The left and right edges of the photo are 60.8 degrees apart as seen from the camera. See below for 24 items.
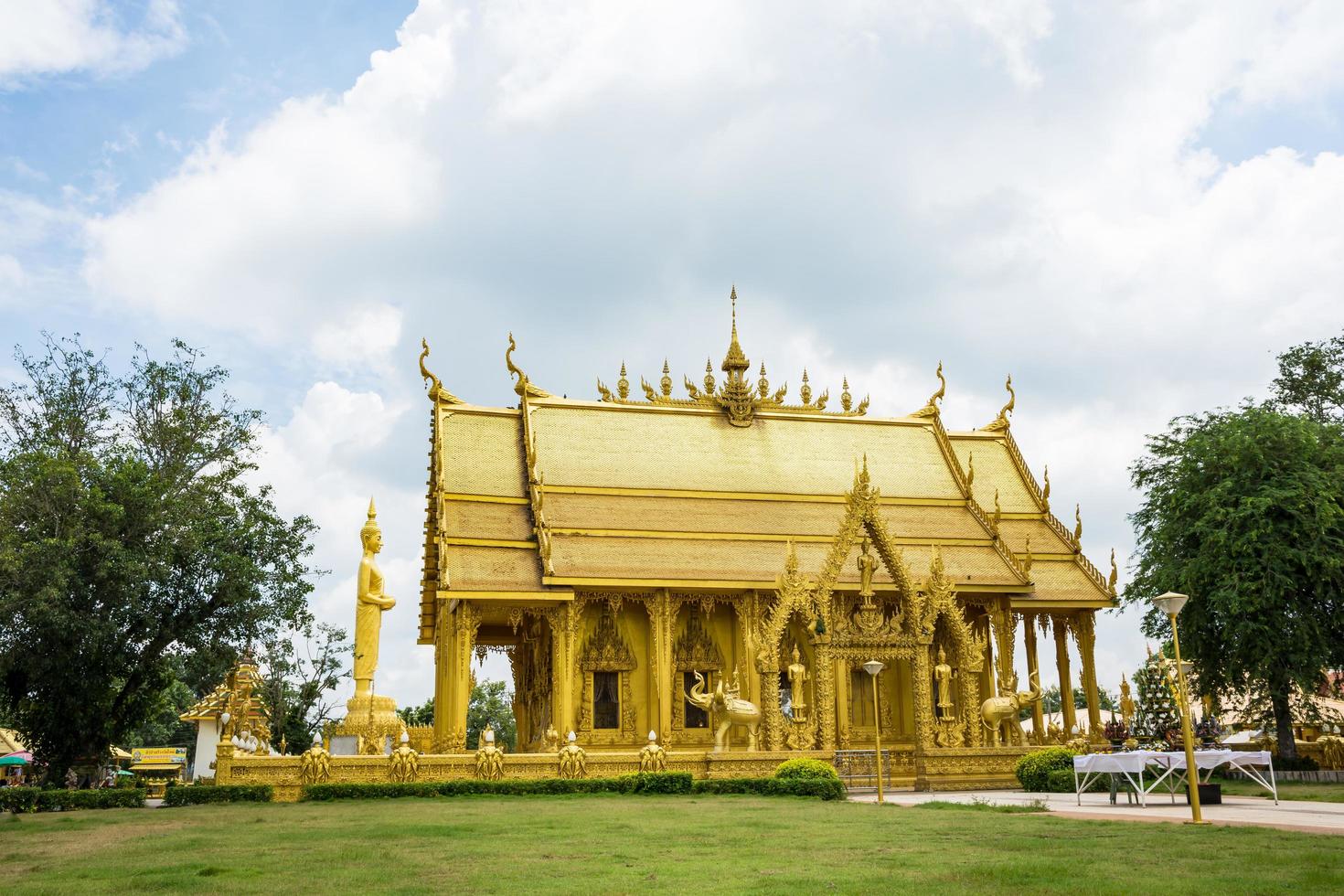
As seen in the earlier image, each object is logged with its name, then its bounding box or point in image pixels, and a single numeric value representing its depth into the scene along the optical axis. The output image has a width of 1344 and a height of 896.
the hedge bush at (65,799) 18.55
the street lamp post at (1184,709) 11.68
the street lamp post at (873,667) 19.18
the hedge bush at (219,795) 18.47
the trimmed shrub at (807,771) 18.32
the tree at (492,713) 57.25
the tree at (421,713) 51.33
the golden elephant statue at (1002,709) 22.34
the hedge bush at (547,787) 18.69
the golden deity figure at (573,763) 19.95
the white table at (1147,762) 13.67
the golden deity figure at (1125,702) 25.83
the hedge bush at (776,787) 17.72
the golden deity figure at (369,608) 23.19
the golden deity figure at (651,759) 20.30
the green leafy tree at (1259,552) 21.89
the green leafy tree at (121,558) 20.94
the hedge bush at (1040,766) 18.97
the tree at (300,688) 26.50
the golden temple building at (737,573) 21.78
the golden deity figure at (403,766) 19.30
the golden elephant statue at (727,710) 20.83
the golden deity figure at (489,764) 19.61
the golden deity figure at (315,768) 18.94
